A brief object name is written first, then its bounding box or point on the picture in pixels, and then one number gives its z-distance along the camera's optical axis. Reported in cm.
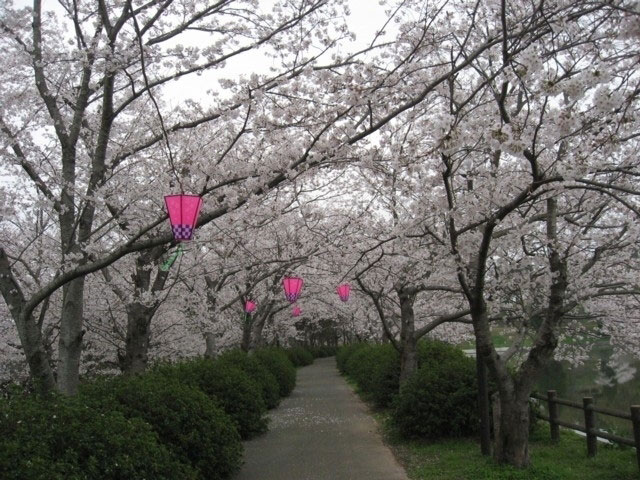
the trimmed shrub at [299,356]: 3337
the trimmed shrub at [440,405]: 964
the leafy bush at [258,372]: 1330
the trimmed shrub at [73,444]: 376
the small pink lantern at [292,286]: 1176
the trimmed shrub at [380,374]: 1409
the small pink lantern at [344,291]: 1190
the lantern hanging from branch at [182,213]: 507
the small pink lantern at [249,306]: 1602
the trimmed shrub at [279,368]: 1778
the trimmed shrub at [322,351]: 4721
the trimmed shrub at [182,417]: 628
